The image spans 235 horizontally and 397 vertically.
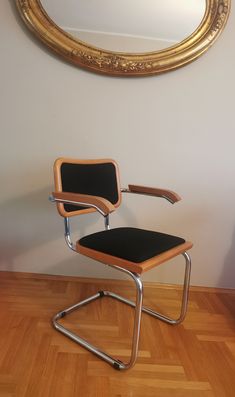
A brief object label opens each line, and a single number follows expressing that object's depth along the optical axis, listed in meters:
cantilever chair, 1.01
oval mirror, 1.43
